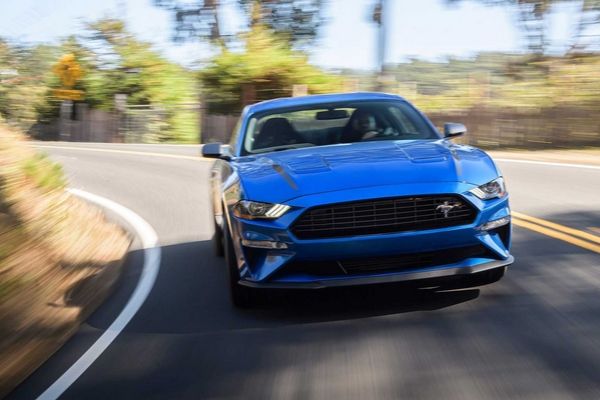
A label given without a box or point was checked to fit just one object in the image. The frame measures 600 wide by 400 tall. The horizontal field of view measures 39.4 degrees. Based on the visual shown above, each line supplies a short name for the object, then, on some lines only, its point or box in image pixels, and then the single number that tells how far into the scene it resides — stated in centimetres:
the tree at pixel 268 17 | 4725
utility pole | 2652
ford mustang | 541
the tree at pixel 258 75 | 3092
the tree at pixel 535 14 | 3148
